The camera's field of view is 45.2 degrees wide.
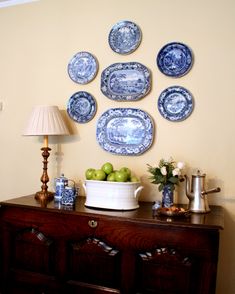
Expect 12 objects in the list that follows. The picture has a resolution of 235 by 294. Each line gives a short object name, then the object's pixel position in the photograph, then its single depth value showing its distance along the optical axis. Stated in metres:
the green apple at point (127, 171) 1.62
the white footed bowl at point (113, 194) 1.54
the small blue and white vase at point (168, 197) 1.60
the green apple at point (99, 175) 1.61
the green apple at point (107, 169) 1.64
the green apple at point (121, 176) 1.58
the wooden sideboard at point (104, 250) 1.31
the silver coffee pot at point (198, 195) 1.55
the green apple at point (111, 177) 1.59
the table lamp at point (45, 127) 1.83
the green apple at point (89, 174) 1.64
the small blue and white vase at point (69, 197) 1.66
